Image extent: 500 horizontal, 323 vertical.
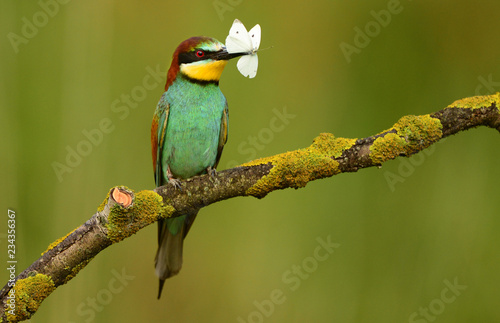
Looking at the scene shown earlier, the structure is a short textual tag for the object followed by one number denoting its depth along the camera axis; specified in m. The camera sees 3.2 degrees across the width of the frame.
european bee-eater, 8.32
